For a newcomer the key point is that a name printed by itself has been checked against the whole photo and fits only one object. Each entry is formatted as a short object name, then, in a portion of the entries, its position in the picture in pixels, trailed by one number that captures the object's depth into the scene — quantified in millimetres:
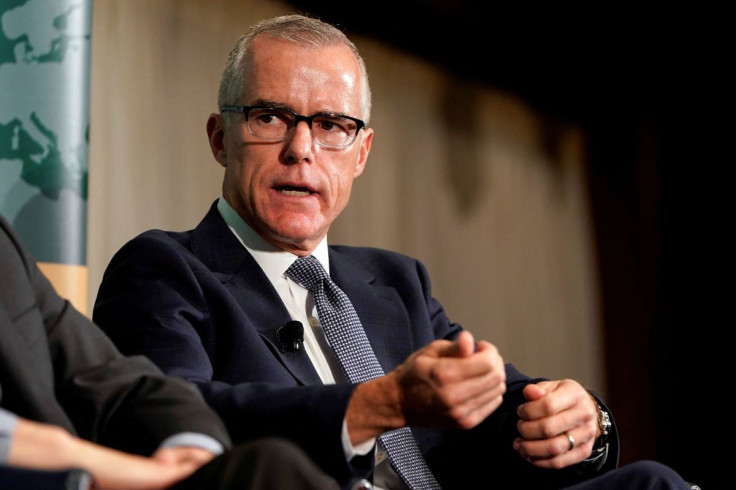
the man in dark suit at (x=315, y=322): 3940
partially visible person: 3520
